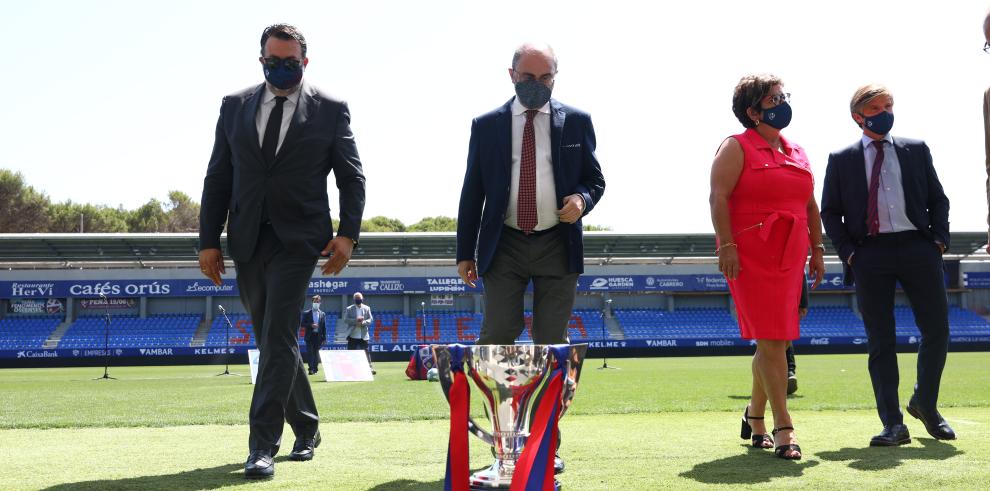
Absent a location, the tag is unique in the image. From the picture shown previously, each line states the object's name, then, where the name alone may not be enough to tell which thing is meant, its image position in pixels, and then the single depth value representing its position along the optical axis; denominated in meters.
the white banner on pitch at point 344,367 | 15.07
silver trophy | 2.81
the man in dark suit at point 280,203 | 3.95
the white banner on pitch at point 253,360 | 11.41
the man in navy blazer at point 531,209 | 3.87
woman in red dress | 4.18
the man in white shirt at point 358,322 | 17.80
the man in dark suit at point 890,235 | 4.83
